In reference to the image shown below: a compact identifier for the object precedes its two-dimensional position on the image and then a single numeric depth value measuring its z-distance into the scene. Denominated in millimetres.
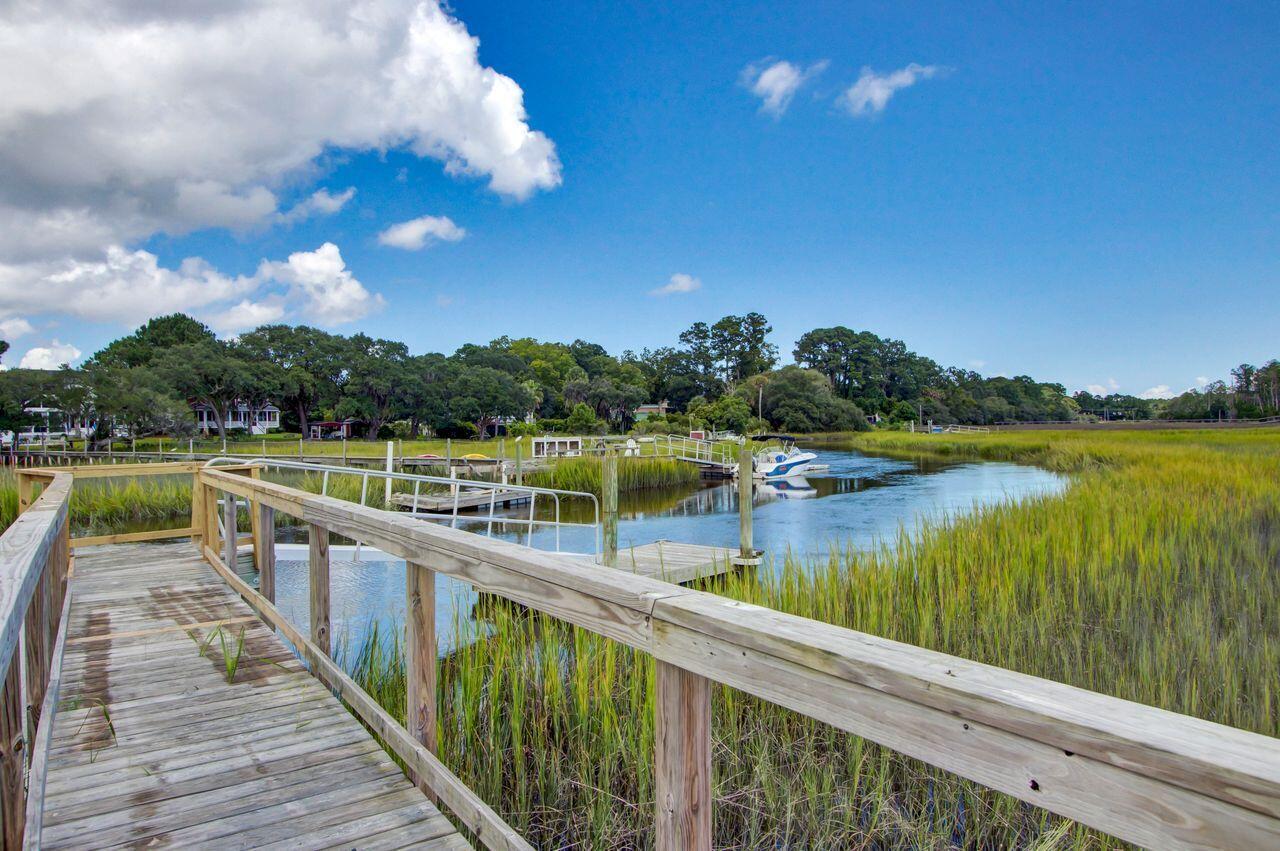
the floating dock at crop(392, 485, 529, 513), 17547
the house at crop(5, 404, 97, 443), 37072
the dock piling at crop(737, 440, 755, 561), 10383
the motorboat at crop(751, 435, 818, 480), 30188
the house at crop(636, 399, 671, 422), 73962
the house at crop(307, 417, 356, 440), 64875
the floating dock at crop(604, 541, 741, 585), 8539
